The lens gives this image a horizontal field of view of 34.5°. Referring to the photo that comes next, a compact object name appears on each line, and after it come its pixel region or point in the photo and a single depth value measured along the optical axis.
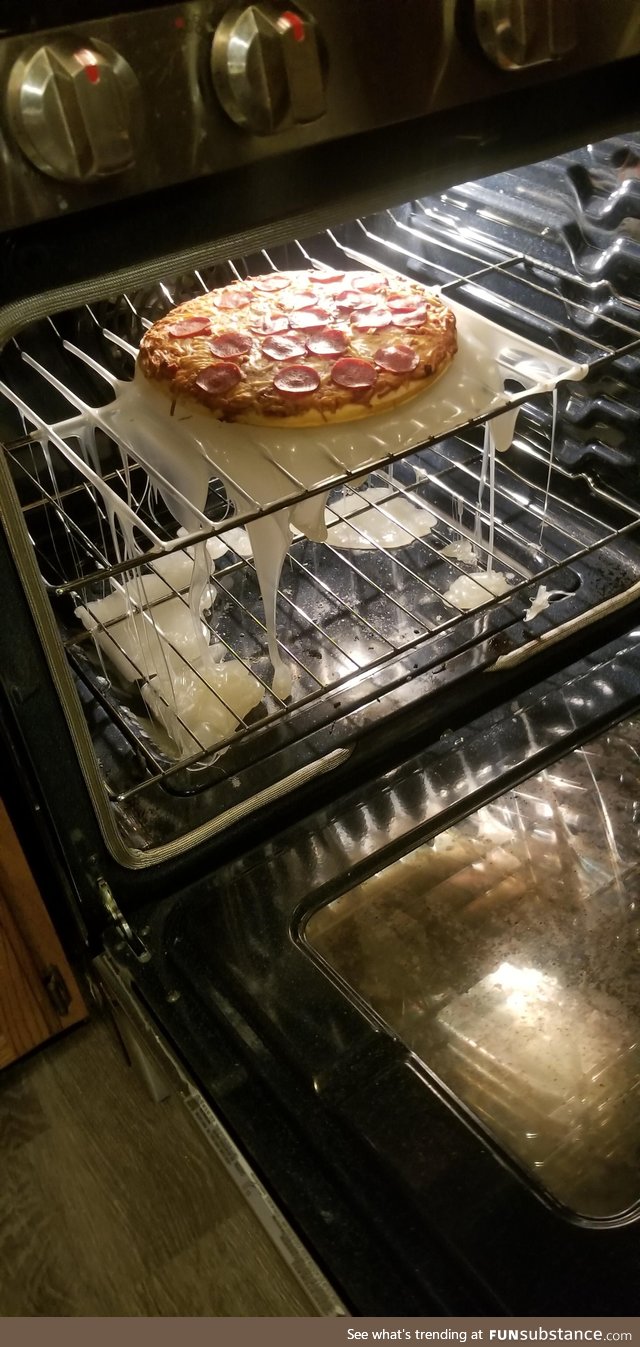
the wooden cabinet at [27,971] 1.02
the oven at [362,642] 0.64
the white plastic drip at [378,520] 1.37
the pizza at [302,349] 1.01
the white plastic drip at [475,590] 1.29
